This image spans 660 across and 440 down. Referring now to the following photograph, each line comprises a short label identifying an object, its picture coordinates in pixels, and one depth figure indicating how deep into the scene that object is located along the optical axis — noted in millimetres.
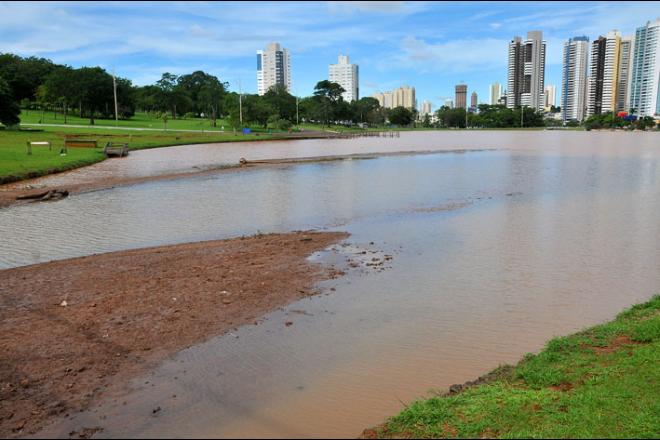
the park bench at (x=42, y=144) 39212
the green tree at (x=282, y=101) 120969
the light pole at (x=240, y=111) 86900
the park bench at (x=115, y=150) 42562
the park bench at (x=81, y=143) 44569
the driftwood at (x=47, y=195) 21422
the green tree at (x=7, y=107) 49281
